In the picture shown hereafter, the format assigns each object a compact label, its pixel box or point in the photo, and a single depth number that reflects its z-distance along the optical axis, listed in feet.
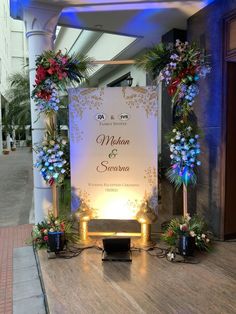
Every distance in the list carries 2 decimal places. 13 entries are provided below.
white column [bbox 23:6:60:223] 13.33
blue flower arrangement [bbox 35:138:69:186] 12.05
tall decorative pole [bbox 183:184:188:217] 12.15
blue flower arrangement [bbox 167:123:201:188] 11.57
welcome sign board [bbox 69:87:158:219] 12.57
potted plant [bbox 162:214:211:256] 11.39
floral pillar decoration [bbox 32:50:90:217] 11.84
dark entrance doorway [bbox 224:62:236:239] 12.52
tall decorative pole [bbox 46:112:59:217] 12.48
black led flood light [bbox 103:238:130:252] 11.59
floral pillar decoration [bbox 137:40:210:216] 11.33
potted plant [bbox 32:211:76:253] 11.81
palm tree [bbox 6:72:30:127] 42.29
